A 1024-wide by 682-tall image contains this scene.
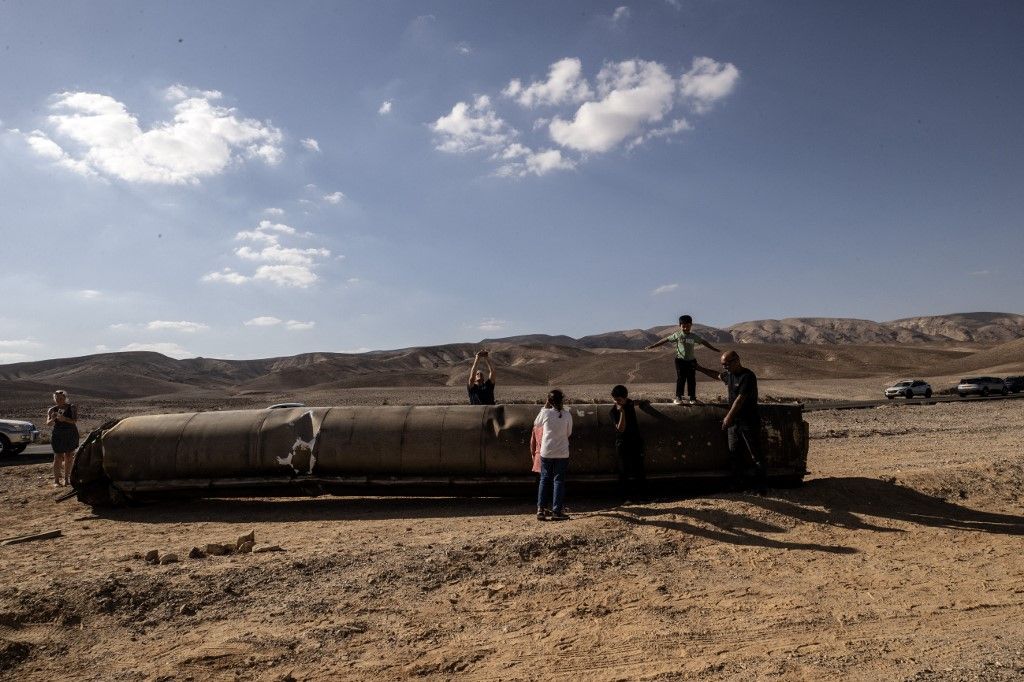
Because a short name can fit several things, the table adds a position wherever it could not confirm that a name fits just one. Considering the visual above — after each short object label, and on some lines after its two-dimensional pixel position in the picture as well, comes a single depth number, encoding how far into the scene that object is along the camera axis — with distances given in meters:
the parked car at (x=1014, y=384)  38.28
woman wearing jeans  7.96
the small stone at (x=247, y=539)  7.17
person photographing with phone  10.75
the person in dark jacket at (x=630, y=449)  8.78
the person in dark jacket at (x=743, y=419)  8.55
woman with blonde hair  11.50
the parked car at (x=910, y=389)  38.41
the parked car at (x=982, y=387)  36.88
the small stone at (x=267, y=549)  7.07
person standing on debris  9.81
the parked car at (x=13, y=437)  17.67
